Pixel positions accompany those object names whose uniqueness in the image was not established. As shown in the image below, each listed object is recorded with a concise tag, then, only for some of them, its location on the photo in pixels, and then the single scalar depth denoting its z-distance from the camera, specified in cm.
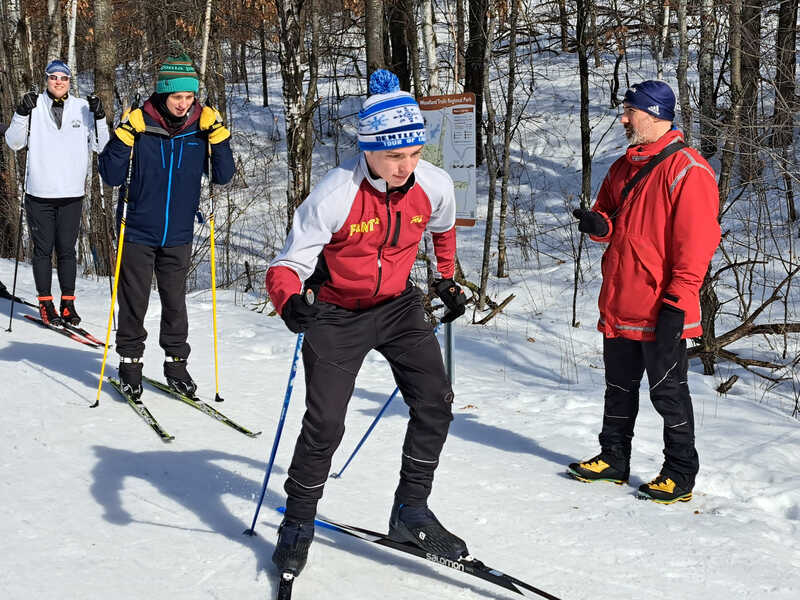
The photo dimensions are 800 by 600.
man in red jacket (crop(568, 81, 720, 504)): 382
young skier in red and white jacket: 295
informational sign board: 706
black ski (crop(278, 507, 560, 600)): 296
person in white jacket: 676
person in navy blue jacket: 485
